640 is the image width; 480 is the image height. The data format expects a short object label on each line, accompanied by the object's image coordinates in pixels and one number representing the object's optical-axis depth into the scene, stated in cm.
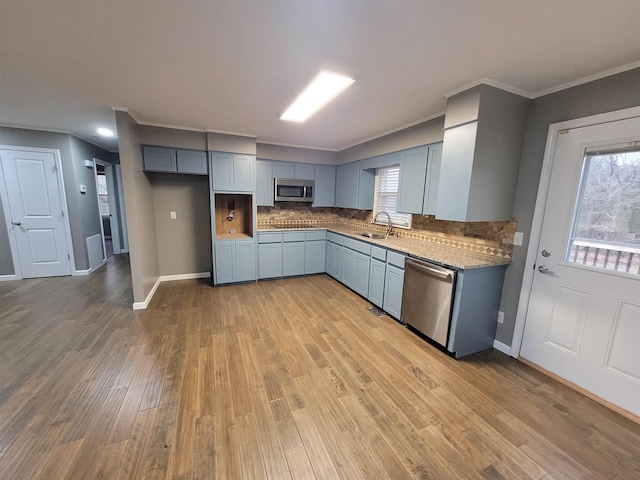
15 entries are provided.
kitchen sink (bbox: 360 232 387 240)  414
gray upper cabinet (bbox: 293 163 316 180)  481
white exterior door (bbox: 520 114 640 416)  185
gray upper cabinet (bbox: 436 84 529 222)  219
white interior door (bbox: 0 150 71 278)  412
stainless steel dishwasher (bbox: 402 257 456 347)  248
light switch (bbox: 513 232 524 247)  244
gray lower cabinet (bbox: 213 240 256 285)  420
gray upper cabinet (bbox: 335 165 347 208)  490
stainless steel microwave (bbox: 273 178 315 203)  470
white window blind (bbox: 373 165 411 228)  401
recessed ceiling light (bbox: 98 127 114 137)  397
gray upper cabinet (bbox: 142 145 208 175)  369
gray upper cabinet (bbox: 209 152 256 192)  399
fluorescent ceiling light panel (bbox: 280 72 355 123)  217
